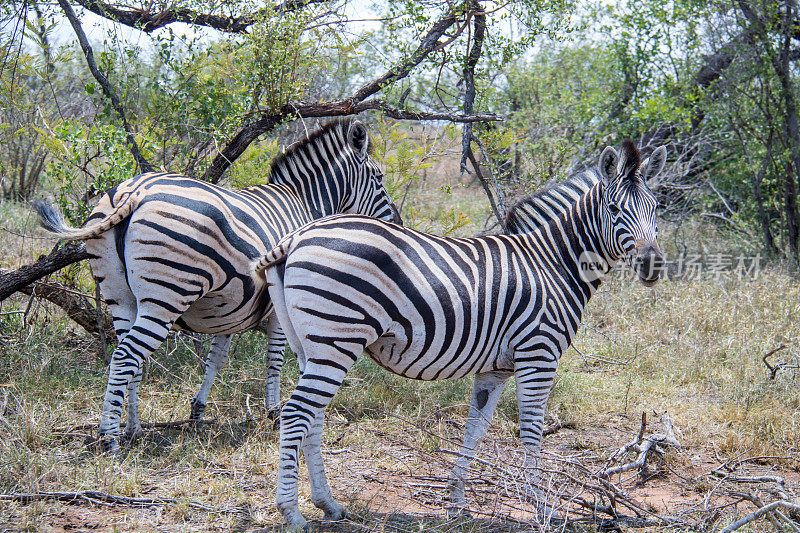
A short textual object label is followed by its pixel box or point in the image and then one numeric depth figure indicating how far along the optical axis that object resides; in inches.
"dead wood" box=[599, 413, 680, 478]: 378.0
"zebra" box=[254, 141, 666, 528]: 284.4
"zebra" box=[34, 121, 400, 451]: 354.3
